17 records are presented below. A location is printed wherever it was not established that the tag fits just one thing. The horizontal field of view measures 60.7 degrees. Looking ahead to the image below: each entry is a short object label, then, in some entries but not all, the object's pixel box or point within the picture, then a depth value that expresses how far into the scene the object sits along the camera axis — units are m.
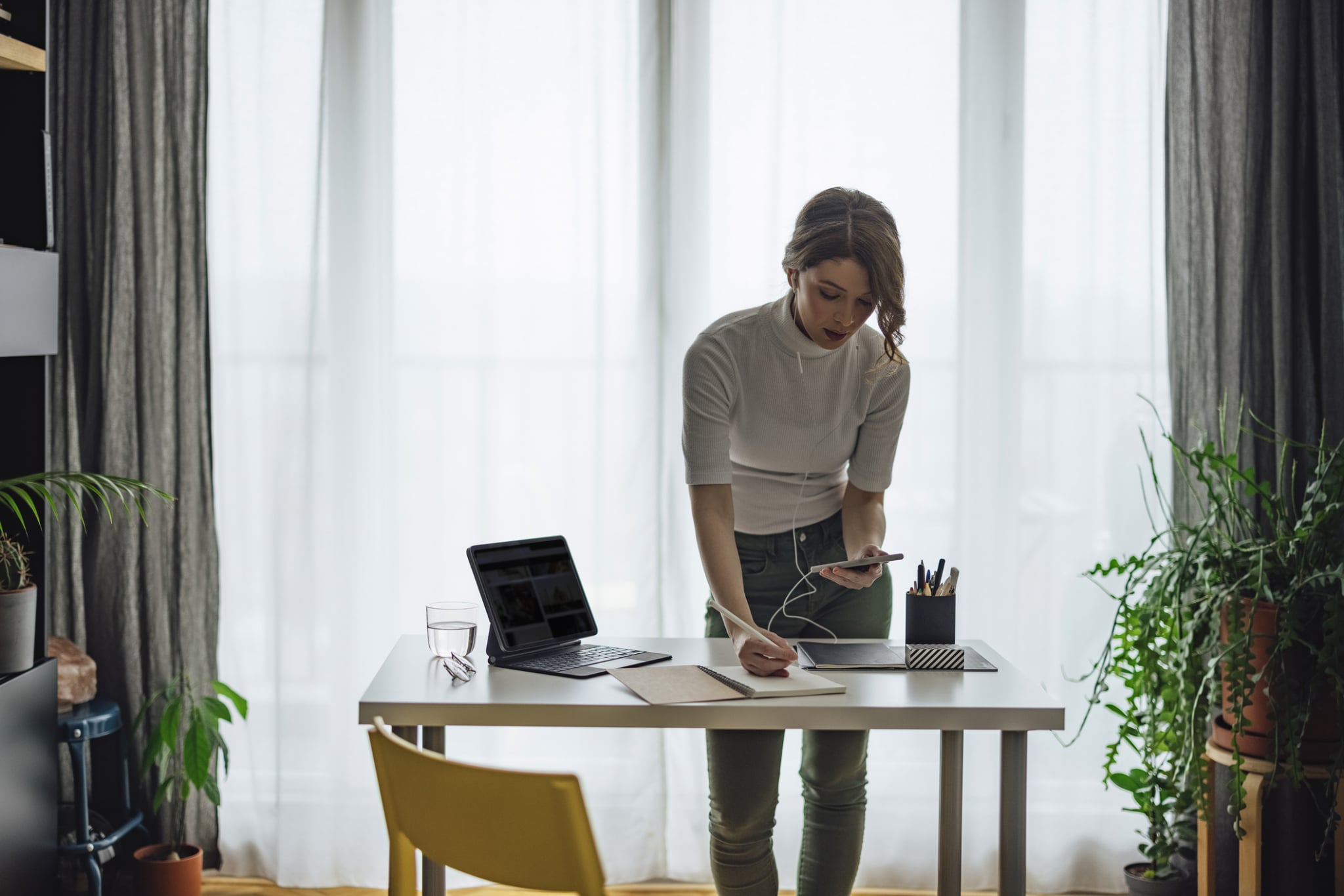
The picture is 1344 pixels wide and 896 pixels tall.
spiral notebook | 1.70
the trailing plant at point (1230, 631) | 2.25
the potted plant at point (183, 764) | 2.67
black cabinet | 2.28
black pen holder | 1.96
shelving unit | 2.33
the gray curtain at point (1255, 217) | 2.74
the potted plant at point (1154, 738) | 2.45
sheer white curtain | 2.88
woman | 1.94
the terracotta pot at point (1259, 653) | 2.32
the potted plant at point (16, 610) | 2.30
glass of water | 1.89
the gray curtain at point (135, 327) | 2.80
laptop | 1.88
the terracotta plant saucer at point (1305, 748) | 2.38
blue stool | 2.57
